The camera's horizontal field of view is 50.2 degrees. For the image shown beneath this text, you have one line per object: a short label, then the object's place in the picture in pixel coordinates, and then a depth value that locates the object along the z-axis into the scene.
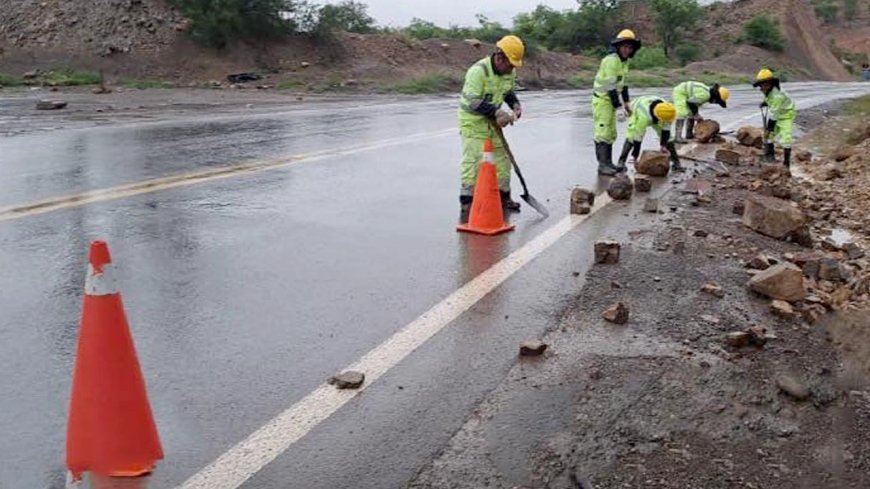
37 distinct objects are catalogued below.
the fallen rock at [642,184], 9.28
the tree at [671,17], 60.78
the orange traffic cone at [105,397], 3.18
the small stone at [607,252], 6.18
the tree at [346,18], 29.50
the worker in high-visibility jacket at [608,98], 10.61
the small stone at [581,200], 8.07
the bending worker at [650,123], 10.80
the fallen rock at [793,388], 4.01
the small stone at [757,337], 4.61
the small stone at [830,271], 6.12
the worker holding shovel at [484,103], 7.70
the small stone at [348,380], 3.99
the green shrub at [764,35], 62.66
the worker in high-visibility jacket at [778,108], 11.91
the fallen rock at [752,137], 14.39
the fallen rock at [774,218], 7.36
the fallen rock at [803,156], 13.83
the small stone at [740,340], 4.59
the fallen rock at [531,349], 4.42
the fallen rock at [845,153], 13.65
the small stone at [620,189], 8.84
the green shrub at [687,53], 56.71
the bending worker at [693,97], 13.34
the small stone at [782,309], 5.11
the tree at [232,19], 26.84
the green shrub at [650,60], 49.73
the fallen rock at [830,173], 11.87
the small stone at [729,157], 12.19
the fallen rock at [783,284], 5.39
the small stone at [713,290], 5.46
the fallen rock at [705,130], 14.67
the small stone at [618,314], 4.91
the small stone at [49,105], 17.23
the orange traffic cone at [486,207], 7.20
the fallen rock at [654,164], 10.48
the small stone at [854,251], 7.21
